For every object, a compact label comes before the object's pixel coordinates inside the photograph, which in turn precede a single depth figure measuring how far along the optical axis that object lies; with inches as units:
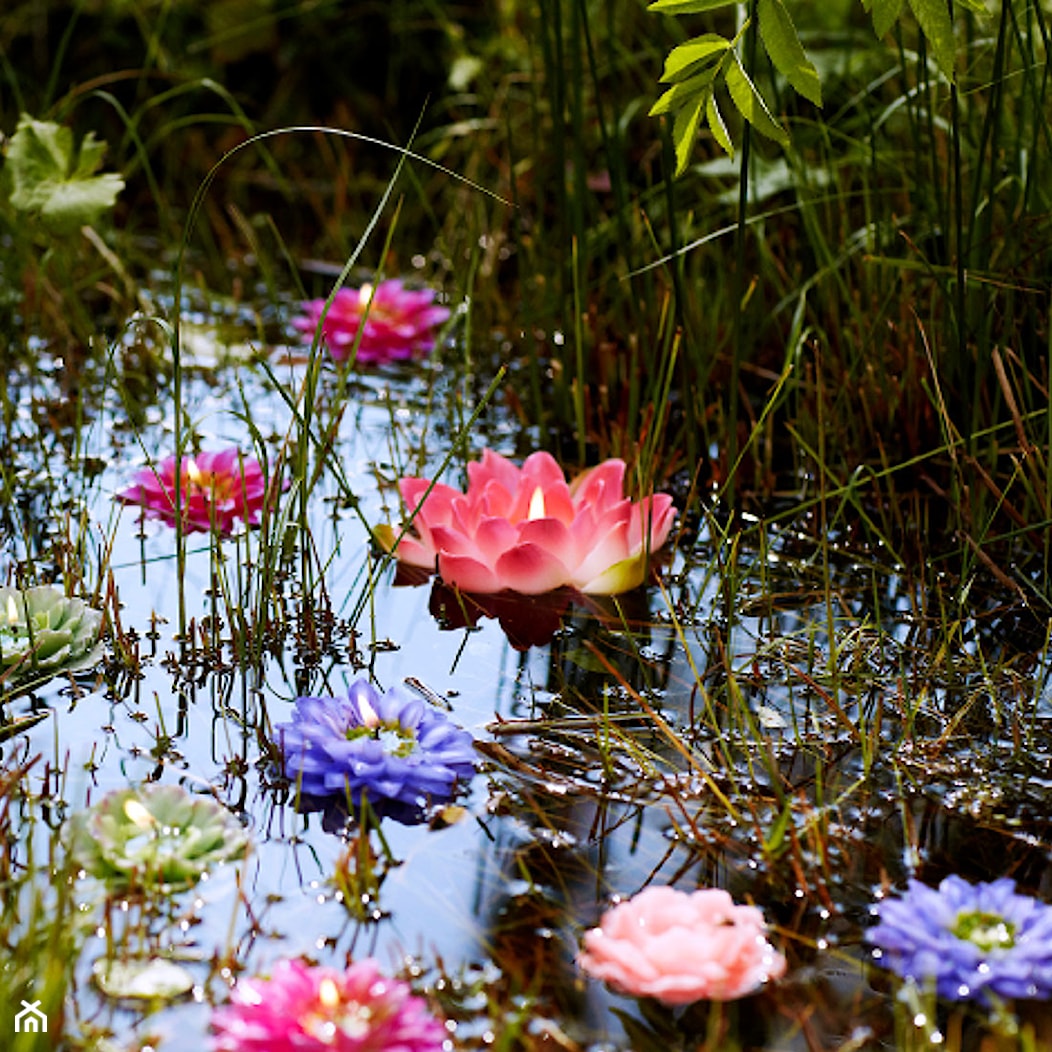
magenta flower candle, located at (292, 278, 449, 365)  108.2
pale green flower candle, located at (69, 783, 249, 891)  76.2
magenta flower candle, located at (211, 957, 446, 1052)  71.5
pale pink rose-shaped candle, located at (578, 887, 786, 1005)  73.3
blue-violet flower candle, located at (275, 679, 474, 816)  79.2
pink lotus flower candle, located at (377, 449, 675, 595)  87.6
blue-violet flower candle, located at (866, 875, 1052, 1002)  73.8
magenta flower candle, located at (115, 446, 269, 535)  91.1
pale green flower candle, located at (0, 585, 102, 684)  82.7
